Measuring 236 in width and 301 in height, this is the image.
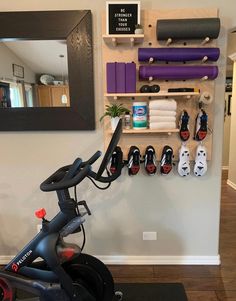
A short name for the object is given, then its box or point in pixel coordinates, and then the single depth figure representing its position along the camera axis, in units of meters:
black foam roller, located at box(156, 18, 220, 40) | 1.80
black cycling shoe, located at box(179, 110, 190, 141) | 1.98
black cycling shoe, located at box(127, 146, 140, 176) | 2.01
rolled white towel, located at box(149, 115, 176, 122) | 1.91
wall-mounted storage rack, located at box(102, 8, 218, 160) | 1.91
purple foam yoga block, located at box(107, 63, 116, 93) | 1.90
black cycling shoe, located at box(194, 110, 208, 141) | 1.97
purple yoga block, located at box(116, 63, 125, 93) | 1.91
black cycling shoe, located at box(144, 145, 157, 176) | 2.03
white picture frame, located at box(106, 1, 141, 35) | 1.84
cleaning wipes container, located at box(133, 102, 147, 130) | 1.92
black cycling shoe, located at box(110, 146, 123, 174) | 1.90
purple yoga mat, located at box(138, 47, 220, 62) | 1.88
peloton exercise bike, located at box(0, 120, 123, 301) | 1.42
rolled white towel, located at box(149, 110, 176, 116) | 1.91
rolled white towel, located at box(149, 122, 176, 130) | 1.92
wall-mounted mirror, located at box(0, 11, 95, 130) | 1.93
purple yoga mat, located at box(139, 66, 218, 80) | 1.89
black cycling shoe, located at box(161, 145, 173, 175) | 2.02
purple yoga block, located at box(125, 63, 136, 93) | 1.91
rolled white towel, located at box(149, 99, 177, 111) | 1.89
